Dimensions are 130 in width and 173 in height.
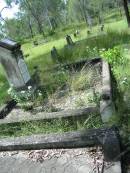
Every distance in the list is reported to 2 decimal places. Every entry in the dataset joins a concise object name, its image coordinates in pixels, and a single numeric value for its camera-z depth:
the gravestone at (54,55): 6.33
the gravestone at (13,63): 4.22
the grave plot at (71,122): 2.26
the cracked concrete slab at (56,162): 2.12
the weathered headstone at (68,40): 9.26
